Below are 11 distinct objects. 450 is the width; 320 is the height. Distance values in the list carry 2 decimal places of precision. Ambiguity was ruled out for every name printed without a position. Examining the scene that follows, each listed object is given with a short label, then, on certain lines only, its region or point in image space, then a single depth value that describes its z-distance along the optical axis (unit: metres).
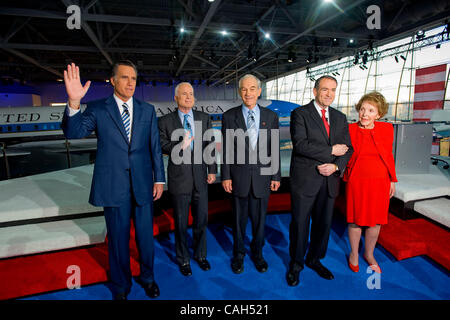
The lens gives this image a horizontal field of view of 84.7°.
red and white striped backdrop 10.41
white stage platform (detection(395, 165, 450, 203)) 2.96
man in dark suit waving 1.75
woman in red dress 2.13
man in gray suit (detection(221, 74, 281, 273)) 2.21
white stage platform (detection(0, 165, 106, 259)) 2.44
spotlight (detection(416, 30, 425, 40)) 9.66
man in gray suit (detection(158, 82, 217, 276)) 2.25
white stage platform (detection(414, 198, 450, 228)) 2.67
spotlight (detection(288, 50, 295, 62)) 11.99
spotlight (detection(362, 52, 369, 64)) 12.49
